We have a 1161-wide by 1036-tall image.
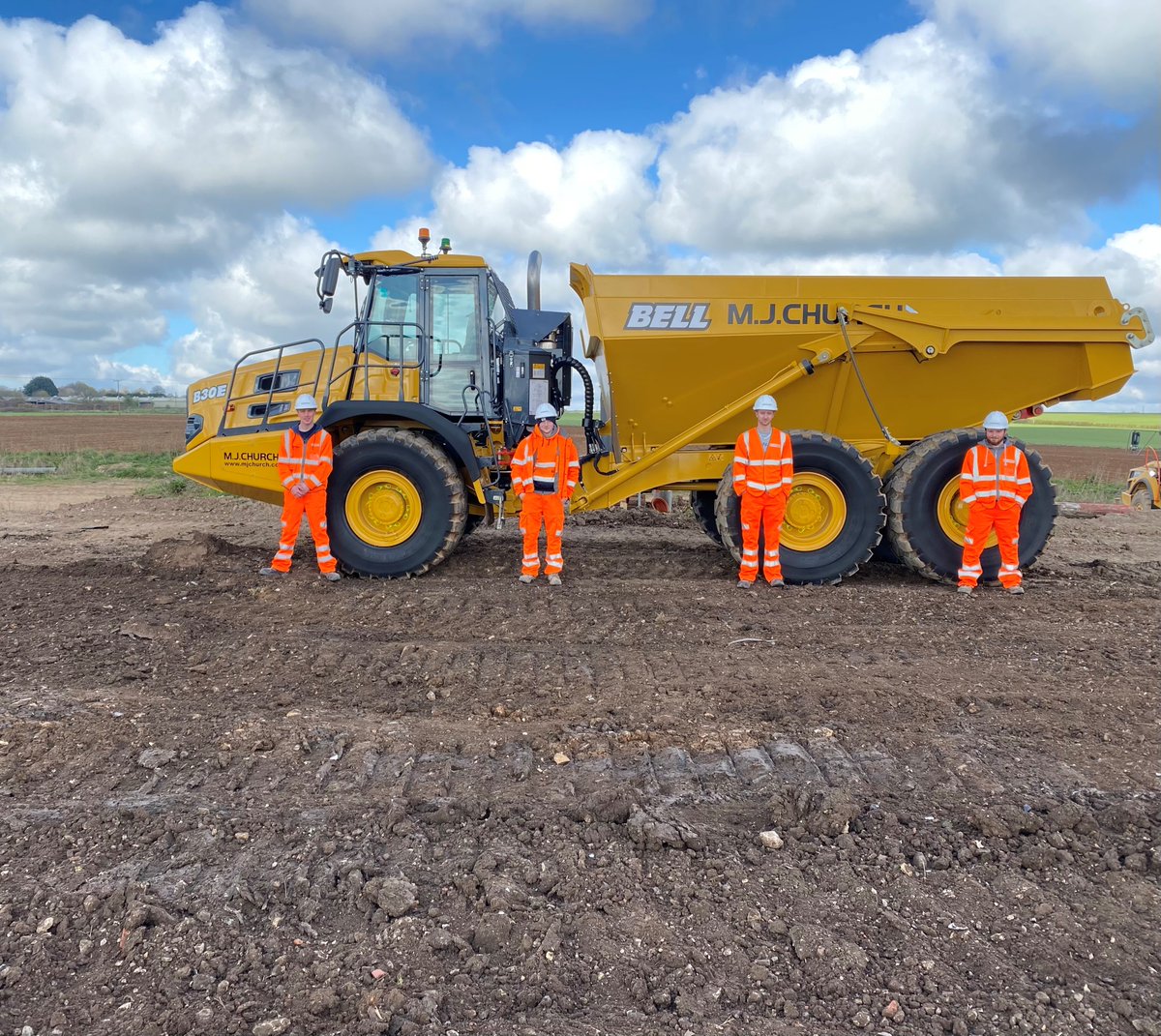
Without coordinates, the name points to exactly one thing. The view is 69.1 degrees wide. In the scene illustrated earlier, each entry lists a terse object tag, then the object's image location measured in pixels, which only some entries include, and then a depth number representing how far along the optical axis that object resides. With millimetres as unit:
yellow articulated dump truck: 7293
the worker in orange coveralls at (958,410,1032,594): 6922
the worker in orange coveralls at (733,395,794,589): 6949
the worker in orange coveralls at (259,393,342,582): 7113
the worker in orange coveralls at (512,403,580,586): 7191
